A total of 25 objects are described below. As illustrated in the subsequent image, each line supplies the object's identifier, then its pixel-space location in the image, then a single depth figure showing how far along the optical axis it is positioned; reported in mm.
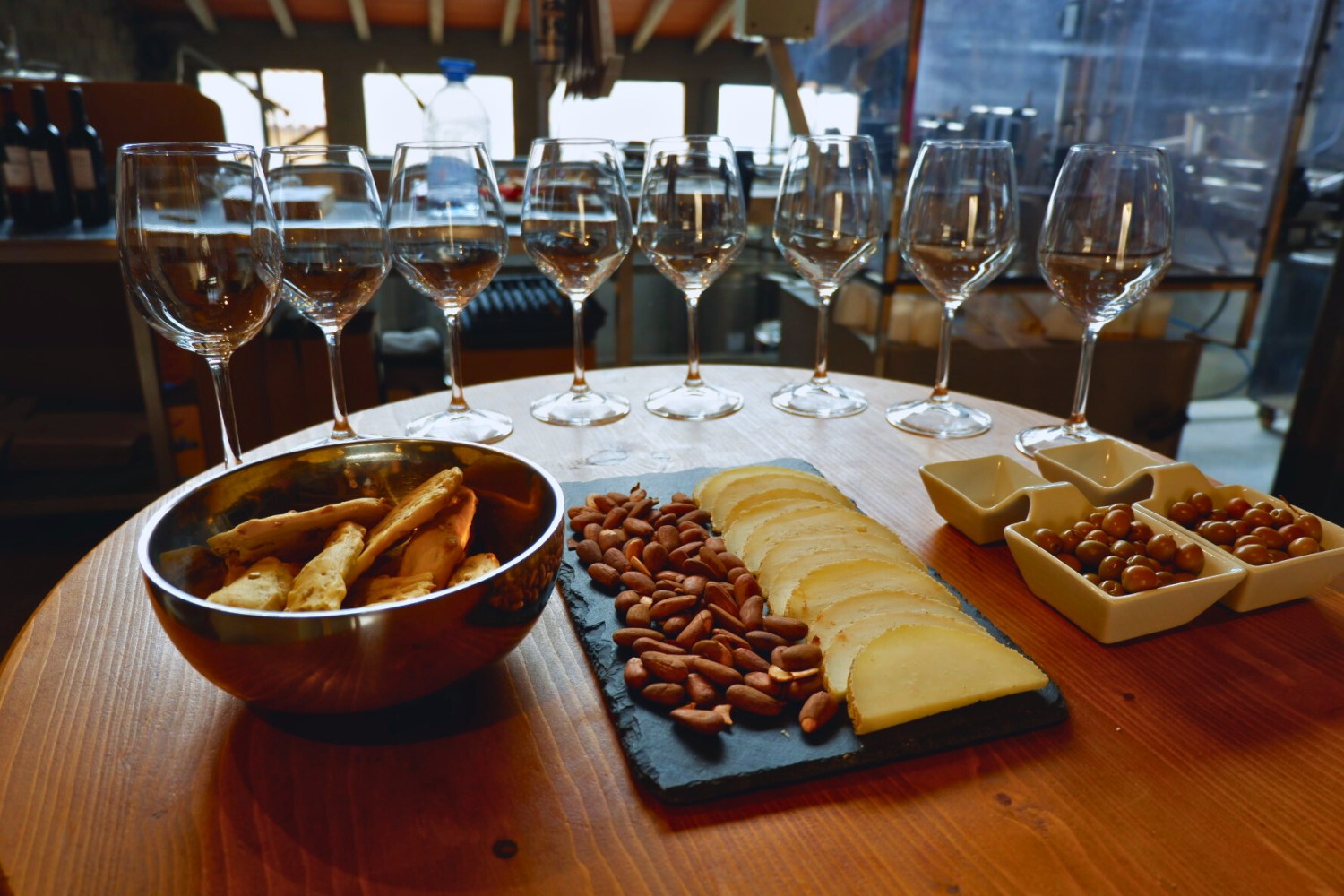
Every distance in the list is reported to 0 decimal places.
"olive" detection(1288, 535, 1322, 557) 636
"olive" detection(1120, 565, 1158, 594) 593
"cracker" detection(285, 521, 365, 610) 473
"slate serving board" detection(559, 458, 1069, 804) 456
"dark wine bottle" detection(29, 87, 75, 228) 2256
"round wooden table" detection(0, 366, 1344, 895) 411
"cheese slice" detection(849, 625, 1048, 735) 485
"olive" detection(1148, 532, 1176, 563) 621
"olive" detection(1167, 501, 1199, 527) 703
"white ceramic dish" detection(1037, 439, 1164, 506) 749
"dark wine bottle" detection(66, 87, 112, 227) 2305
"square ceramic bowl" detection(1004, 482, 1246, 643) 582
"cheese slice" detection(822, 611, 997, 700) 514
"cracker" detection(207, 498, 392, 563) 542
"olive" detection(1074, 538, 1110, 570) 636
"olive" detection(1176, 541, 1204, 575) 620
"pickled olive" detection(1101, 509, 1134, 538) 657
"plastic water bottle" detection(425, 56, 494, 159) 2699
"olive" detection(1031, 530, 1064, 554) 648
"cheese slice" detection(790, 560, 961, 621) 581
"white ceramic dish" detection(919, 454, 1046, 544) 724
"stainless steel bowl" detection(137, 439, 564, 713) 438
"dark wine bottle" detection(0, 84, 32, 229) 2236
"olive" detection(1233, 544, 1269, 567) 626
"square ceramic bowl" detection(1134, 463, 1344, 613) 617
